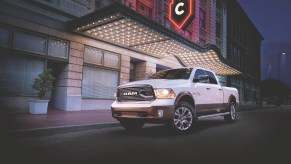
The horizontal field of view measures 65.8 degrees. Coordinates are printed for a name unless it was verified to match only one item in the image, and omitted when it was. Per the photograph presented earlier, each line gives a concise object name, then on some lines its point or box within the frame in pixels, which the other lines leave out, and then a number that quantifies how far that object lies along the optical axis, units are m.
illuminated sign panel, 18.15
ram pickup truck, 5.50
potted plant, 9.58
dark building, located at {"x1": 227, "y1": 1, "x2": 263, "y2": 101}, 34.97
